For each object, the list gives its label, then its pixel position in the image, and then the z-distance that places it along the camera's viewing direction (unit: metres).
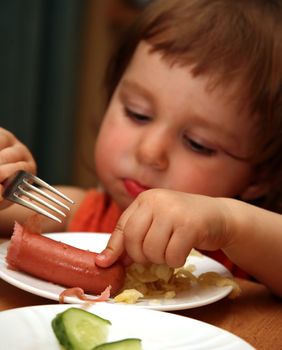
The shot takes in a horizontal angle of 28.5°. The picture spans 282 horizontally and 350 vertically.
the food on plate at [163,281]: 0.97
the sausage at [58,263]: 0.90
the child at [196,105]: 1.47
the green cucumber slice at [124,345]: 0.68
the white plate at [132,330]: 0.70
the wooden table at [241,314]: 0.87
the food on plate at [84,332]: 0.69
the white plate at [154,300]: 0.86
